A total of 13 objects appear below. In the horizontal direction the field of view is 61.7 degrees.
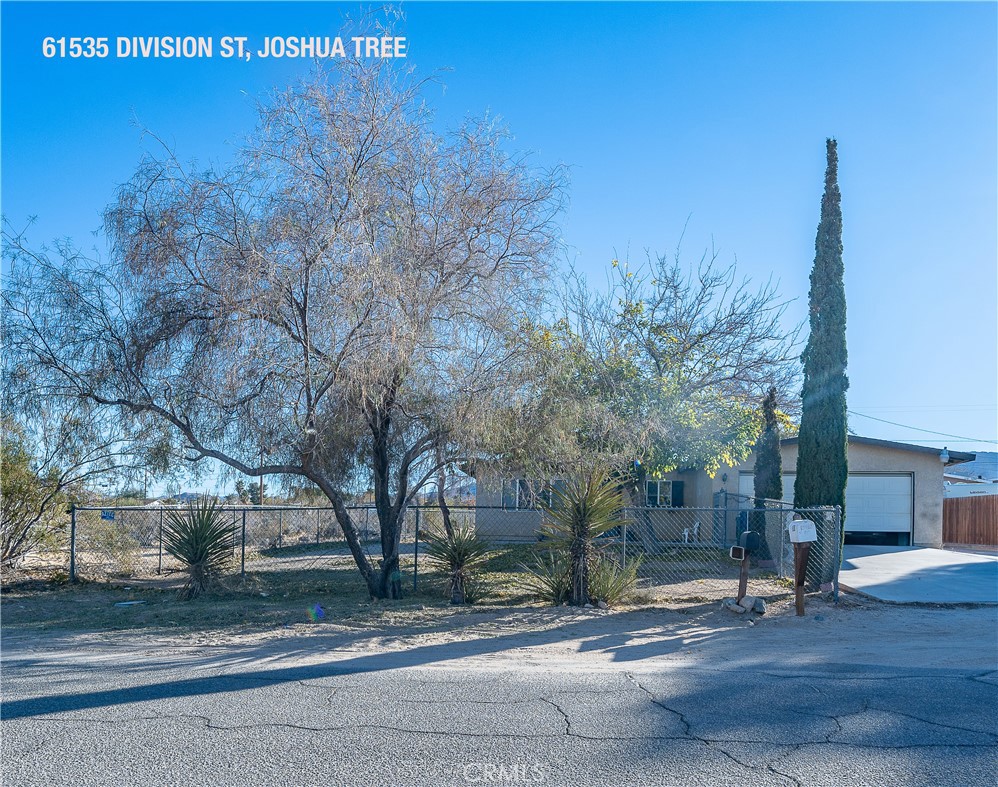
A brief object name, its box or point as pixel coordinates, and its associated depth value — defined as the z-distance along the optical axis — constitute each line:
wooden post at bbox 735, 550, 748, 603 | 11.67
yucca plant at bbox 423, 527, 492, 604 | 12.49
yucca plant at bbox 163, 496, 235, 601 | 13.27
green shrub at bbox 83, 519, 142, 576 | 15.87
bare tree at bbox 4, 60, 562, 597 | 10.63
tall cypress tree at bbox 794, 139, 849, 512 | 14.60
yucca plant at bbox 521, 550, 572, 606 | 12.05
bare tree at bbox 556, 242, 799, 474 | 13.47
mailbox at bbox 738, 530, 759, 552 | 11.63
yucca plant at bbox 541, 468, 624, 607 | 11.97
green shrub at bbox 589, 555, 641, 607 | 11.95
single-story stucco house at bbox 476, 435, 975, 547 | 23.09
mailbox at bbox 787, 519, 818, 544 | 11.07
